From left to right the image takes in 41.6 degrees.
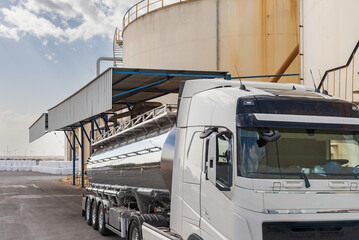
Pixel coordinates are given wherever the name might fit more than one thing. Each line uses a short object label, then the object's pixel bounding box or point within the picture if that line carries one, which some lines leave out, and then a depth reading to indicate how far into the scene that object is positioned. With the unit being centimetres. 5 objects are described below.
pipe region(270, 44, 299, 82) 2476
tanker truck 582
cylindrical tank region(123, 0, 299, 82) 2595
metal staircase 4106
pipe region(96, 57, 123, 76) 4203
